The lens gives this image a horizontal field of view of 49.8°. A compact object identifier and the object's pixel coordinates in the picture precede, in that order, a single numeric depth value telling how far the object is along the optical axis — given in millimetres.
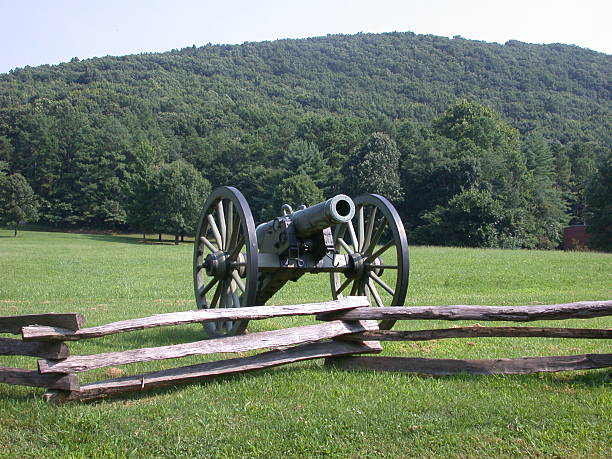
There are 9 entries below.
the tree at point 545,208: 55262
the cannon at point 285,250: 8031
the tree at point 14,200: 57356
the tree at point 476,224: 48969
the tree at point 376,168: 60938
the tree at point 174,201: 56719
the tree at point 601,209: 48750
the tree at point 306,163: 66875
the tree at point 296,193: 59375
